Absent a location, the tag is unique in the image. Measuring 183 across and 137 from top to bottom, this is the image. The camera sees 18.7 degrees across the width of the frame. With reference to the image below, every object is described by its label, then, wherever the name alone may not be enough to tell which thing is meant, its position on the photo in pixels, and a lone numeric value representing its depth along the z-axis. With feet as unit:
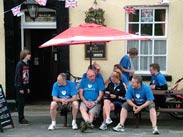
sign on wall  45.43
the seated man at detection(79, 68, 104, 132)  37.23
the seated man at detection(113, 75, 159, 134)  36.00
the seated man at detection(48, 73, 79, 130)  37.13
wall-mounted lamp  45.33
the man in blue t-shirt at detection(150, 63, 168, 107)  39.38
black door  52.45
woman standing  38.99
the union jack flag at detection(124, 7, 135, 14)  43.91
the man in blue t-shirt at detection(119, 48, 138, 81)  42.58
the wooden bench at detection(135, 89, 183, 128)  37.67
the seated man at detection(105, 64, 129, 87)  38.68
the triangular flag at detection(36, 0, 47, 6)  42.99
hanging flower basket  44.38
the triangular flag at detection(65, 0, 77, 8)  43.16
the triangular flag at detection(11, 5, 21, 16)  44.41
